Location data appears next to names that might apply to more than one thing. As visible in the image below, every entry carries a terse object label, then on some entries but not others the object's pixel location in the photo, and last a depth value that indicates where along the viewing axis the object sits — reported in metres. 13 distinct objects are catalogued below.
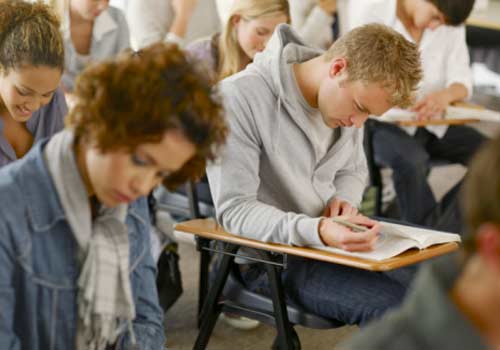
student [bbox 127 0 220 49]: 5.03
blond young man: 3.40
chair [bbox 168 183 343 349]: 3.43
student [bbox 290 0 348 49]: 5.25
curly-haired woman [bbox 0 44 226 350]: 2.69
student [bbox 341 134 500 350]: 2.21
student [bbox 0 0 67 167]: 3.34
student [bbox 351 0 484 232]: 4.64
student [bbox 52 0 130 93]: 4.54
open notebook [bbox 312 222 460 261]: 3.31
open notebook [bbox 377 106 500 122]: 4.50
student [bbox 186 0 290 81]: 4.31
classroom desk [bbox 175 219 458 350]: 3.27
